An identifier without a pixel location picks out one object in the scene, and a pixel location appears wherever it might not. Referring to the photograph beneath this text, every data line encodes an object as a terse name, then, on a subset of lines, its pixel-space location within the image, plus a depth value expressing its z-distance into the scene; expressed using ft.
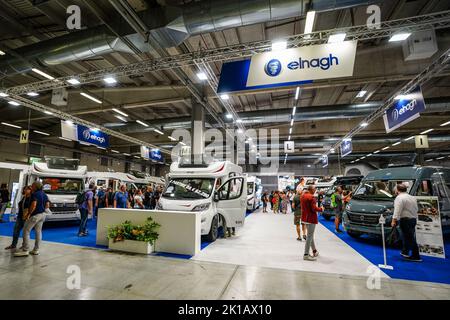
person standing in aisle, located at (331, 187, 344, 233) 26.00
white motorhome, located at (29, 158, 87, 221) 26.08
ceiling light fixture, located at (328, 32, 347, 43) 17.38
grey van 19.01
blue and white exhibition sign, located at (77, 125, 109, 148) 39.81
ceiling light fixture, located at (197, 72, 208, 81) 24.69
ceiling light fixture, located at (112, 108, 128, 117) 38.90
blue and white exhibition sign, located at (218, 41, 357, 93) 16.70
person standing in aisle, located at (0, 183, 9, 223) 29.89
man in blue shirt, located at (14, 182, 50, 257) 16.01
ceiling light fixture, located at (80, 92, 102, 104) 34.23
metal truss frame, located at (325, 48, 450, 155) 21.34
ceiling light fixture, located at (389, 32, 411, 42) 17.51
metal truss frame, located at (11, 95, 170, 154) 31.56
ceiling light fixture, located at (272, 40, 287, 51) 18.35
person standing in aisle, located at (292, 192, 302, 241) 22.41
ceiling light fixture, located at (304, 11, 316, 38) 14.42
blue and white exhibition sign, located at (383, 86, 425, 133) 23.68
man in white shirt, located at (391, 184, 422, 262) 15.11
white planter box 16.58
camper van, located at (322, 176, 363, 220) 33.71
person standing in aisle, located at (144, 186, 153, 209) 41.64
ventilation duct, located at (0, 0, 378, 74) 14.25
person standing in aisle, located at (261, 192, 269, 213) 50.53
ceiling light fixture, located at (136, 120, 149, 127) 44.53
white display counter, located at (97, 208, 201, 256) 16.53
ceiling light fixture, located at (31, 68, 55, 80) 23.24
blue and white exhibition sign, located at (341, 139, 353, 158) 45.63
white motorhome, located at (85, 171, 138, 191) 47.75
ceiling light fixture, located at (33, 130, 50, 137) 54.16
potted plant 16.67
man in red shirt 15.52
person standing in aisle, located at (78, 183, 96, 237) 22.77
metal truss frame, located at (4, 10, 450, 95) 17.04
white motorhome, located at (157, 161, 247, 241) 19.69
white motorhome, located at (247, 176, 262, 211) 46.06
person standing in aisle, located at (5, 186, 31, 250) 16.18
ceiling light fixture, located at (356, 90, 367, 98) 33.18
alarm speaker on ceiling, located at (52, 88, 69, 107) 31.99
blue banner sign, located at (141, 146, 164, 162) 54.84
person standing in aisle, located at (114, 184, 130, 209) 27.71
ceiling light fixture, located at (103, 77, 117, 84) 25.61
